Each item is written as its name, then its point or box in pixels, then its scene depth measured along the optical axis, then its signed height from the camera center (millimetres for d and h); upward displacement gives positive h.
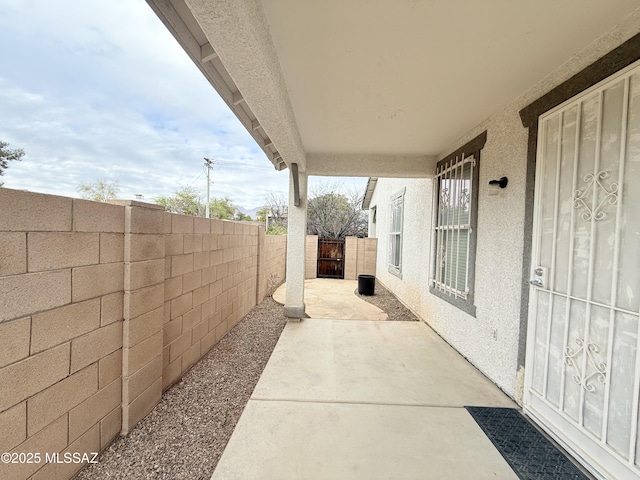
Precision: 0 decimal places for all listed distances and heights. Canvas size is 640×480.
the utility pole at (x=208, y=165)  20786 +5008
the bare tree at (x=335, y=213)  15011 +1267
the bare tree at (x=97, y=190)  13484 +1887
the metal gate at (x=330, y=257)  10805 -910
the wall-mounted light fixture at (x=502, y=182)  2948 +637
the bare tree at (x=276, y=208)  18438 +1701
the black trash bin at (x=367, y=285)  7637 -1377
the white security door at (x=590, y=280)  1699 -266
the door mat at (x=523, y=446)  1842 -1561
